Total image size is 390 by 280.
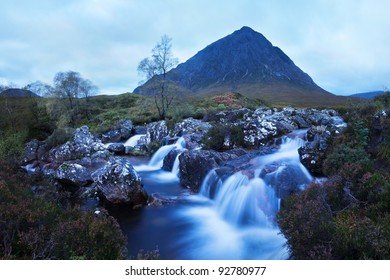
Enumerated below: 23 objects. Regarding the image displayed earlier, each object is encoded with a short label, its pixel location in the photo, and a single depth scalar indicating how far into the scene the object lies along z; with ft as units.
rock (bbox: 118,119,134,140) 85.71
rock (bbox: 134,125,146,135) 90.79
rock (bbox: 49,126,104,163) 54.80
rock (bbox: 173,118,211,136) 69.87
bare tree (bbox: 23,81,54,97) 123.65
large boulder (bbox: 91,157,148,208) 33.06
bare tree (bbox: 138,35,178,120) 103.60
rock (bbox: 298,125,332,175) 35.42
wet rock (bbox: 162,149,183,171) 51.72
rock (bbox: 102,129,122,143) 83.10
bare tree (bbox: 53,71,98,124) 121.38
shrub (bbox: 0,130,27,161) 56.59
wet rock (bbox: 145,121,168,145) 74.54
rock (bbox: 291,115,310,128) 64.93
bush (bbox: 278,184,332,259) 14.12
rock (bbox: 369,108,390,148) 29.34
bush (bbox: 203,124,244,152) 52.80
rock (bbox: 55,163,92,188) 36.60
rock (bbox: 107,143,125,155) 67.26
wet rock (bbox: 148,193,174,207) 34.40
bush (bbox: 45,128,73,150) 61.36
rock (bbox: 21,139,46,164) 57.47
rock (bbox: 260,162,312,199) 29.78
